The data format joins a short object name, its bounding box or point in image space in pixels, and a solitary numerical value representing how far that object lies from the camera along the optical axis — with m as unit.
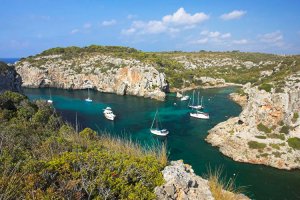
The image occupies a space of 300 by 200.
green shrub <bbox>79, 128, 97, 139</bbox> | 25.79
